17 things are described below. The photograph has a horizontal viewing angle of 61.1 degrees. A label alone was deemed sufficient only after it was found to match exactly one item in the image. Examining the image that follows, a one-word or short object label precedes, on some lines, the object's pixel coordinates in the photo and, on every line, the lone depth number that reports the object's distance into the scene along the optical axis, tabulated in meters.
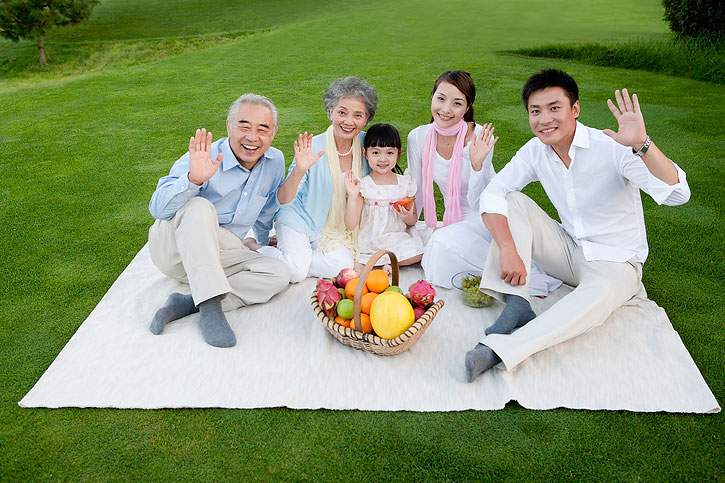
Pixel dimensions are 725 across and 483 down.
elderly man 3.27
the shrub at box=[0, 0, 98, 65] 13.87
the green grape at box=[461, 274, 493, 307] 3.60
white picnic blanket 2.79
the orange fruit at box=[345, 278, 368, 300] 3.22
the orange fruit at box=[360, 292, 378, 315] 3.12
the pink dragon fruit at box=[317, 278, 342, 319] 3.17
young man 3.04
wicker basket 2.94
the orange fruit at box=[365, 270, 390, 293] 3.21
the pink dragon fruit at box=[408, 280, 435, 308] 3.12
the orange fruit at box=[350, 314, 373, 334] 3.10
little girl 3.96
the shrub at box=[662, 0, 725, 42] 9.84
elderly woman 3.83
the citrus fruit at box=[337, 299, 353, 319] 3.16
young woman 3.83
